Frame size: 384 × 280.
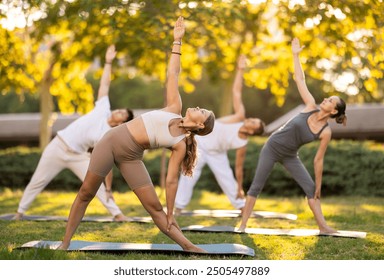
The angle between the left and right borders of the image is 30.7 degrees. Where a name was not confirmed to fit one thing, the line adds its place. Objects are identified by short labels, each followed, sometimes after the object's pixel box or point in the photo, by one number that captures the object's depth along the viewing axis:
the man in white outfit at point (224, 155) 10.61
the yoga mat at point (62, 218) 9.83
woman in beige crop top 6.43
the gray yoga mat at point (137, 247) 6.79
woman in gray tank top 8.34
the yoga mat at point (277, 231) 8.45
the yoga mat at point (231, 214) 10.82
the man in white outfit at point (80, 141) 9.22
